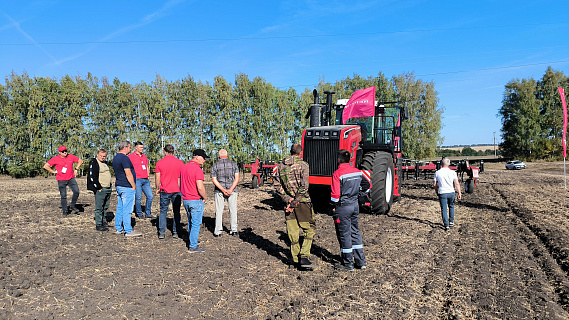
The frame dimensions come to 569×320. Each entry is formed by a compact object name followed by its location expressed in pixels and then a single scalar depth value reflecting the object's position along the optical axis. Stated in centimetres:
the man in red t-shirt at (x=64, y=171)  909
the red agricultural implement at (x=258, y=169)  1573
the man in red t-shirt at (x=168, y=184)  680
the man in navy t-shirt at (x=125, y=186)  694
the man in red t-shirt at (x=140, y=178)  871
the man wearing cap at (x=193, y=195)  601
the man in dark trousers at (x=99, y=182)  726
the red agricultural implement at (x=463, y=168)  1327
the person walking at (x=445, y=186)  780
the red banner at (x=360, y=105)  975
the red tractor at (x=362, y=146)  877
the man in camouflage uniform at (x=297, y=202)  514
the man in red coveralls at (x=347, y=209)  504
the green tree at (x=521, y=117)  4453
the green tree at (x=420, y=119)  3769
